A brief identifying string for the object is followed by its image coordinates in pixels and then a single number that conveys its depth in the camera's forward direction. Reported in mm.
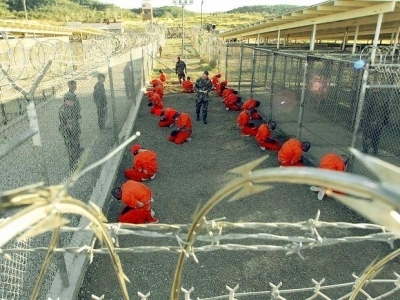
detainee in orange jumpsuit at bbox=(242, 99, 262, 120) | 10504
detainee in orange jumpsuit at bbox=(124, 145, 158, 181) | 6277
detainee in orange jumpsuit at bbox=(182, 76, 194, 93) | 14977
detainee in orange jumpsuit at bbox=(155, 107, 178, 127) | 9845
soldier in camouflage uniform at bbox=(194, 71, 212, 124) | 10148
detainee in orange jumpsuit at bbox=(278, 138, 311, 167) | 6578
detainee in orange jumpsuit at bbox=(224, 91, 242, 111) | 11859
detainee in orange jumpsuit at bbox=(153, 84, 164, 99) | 13047
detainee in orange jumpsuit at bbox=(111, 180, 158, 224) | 4727
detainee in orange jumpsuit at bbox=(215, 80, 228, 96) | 14461
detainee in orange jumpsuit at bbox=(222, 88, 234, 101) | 12644
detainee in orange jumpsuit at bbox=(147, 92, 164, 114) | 11508
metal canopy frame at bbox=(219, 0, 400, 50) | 6700
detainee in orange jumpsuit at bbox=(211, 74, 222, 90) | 15516
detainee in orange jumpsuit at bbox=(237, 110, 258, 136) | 9070
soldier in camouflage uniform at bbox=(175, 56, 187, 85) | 16828
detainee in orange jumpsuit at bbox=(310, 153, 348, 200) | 5498
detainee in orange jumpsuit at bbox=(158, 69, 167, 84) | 16103
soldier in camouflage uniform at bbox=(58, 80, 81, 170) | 5598
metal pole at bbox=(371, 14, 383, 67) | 6644
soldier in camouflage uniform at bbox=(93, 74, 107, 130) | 6848
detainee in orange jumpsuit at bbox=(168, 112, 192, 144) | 8617
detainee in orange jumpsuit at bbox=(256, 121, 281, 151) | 7930
